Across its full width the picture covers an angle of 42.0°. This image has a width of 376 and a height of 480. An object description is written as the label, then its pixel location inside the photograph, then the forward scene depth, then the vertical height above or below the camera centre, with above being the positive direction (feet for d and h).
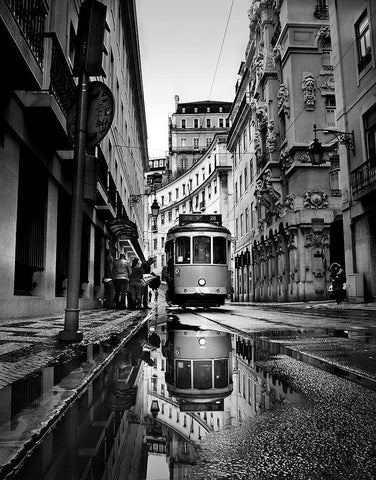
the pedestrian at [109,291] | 53.28 +1.70
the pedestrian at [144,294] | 55.26 +1.41
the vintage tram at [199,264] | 57.00 +4.96
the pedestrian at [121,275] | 49.39 +3.17
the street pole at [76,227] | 16.74 +2.79
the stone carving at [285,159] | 98.12 +29.72
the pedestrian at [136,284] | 52.65 +2.42
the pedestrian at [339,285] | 67.87 +2.77
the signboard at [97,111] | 18.10 +7.21
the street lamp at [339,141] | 67.92 +22.51
